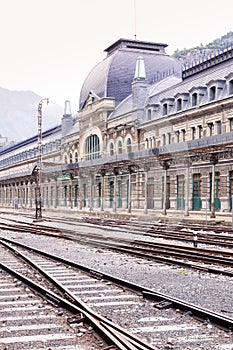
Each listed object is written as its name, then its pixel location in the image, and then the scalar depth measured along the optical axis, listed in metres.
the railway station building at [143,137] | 38.38
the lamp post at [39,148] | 38.16
